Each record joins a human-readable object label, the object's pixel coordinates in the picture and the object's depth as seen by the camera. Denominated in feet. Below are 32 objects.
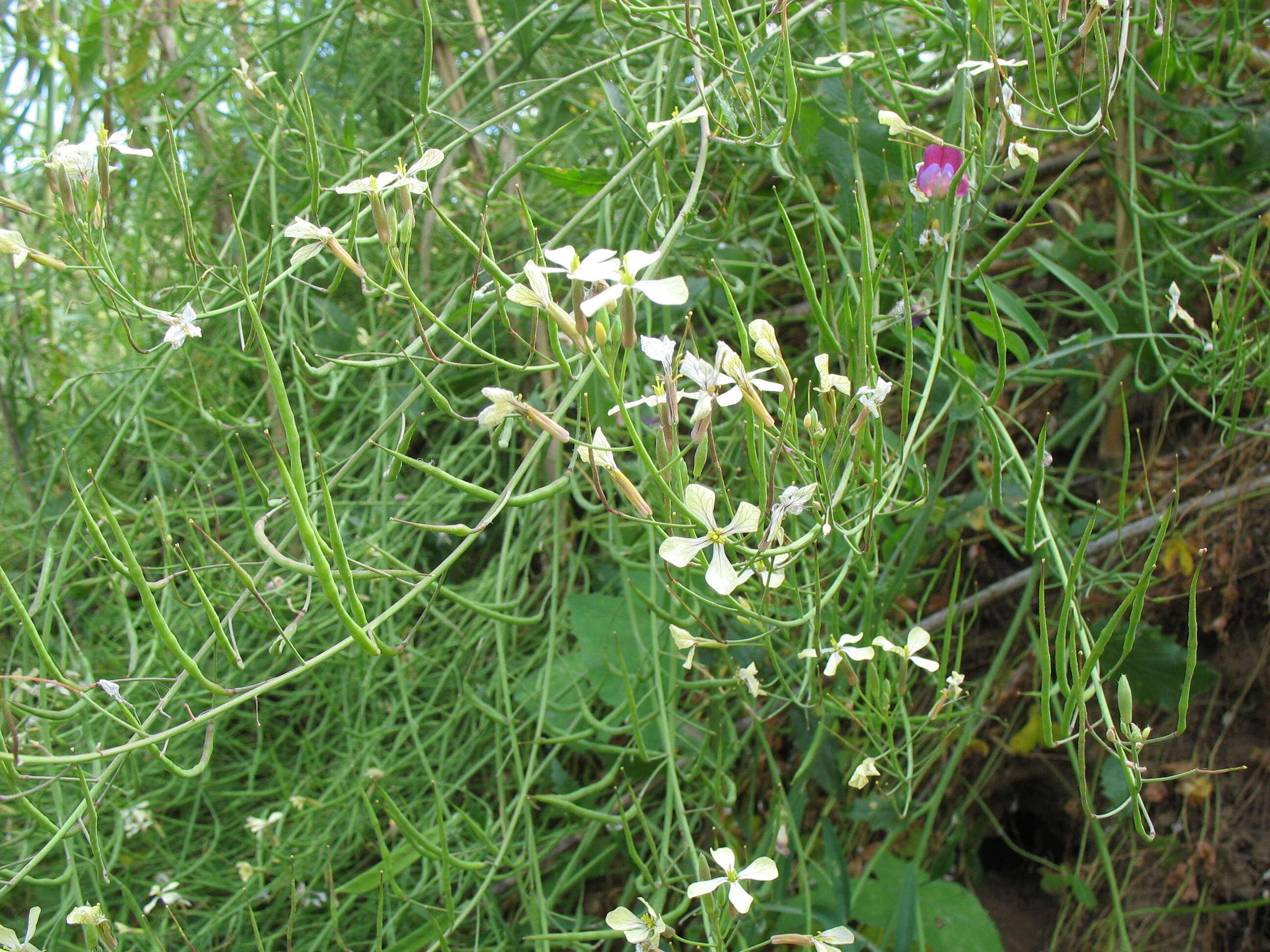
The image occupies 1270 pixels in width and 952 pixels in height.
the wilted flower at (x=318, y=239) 1.64
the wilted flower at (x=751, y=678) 2.09
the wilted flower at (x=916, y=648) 2.00
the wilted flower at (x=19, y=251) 1.91
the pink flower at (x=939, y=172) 2.16
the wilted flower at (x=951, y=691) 1.89
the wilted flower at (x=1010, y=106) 1.78
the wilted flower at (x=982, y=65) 1.82
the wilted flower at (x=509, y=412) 1.54
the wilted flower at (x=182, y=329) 1.93
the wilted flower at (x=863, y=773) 2.00
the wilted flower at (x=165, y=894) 2.52
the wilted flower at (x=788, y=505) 1.51
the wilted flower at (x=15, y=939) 1.60
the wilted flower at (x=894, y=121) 2.00
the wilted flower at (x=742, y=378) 1.54
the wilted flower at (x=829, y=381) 1.68
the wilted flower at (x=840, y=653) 1.93
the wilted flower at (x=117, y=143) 1.99
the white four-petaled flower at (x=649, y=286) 1.44
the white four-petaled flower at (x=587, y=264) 1.45
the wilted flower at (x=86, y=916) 1.77
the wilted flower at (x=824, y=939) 1.76
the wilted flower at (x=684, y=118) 1.94
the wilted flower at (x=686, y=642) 1.90
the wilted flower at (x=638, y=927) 1.74
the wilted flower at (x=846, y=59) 2.33
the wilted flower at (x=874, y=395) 1.60
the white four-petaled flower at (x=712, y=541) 1.49
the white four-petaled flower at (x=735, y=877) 1.63
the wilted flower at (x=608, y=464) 1.53
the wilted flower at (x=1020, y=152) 1.87
